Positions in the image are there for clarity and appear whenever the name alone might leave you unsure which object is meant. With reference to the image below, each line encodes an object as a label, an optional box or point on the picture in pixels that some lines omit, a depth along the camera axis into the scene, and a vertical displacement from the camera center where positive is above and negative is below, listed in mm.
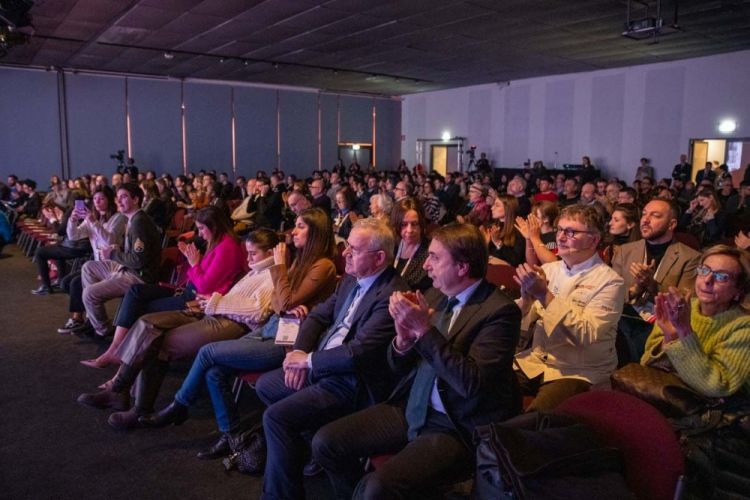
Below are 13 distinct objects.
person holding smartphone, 6469 -869
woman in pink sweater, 3791 -659
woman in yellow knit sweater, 1907 -521
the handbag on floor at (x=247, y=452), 2842 -1393
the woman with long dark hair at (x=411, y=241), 3574 -410
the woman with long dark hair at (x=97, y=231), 4977 -485
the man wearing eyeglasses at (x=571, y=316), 2312 -569
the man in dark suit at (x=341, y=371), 2389 -847
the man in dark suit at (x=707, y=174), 11328 +170
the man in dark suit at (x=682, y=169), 12068 +285
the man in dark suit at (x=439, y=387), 1874 -734
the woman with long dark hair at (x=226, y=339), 2982 -911
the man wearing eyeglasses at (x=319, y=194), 7778 -212
